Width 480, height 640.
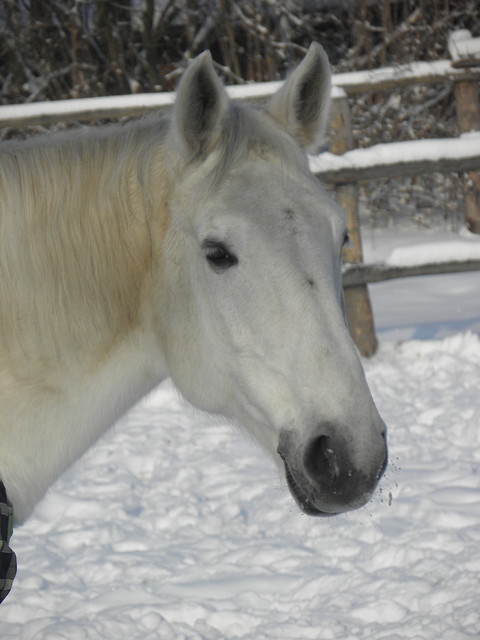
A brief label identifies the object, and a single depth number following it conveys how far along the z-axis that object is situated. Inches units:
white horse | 175.3
